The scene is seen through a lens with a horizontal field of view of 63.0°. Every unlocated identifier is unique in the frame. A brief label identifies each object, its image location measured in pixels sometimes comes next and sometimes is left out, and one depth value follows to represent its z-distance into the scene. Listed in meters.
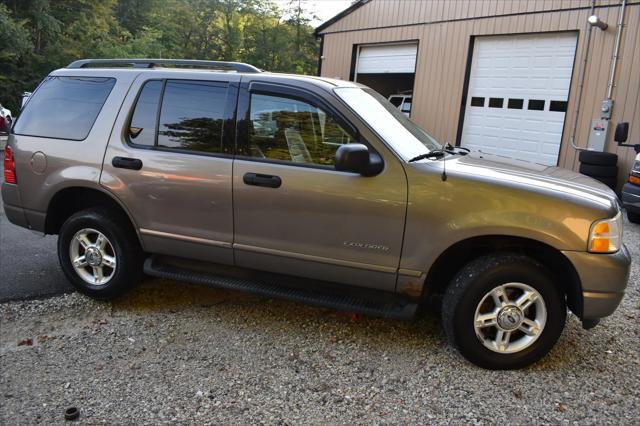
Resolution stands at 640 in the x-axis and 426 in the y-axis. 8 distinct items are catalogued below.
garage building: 10.70
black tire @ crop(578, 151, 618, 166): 10.26
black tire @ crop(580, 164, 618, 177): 10.27
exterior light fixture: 10.41
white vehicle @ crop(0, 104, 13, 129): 13.17
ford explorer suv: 3.23
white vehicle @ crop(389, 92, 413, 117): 15.48
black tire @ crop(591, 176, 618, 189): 10.30
